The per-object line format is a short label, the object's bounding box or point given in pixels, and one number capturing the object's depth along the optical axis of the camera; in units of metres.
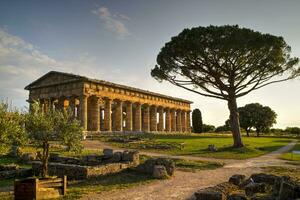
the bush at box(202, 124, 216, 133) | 104.64
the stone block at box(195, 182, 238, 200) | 11.28
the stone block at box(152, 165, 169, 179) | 17.91
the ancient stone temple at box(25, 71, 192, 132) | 53.84
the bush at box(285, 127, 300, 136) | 93.56
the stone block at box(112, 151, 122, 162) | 21.84
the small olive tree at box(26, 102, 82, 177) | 15.02
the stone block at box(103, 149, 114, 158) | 22.37
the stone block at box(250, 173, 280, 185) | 14.46
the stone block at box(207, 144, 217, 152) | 33.97
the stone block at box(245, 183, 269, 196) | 12.69
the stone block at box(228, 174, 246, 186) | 14.76
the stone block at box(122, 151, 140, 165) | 21.23
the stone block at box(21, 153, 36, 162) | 23.94
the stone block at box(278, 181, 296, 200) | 10.81
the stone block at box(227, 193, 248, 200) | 10.96
